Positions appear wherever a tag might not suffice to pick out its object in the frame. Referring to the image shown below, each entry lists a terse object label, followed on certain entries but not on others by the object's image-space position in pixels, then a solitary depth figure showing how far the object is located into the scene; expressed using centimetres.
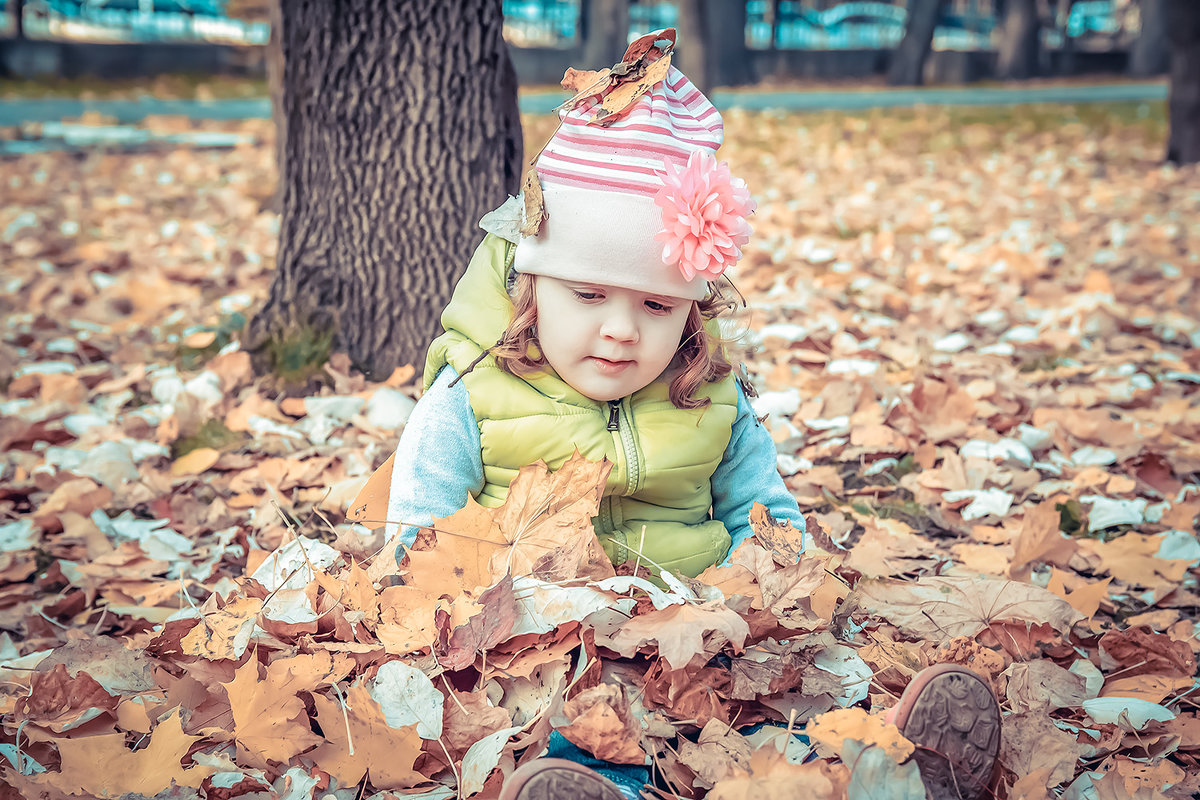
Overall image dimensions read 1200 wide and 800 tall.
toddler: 154
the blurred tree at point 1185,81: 740
